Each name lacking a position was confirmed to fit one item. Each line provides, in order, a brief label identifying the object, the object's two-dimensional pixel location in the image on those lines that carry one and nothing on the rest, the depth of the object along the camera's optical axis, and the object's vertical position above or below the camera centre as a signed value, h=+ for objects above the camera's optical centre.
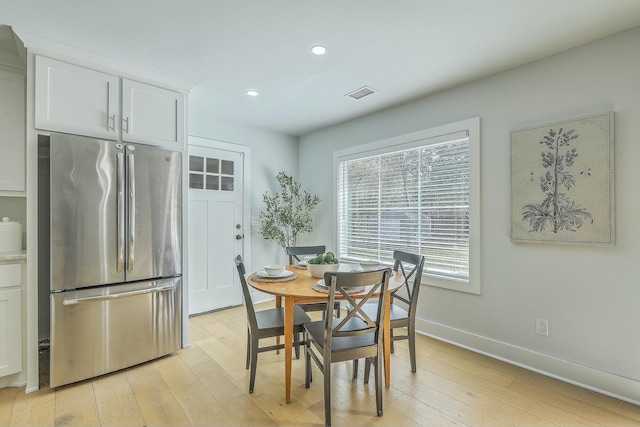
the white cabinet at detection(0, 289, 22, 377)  2.19 -0.84
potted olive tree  4.25 +0.00
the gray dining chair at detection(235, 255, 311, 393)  2.17 -0.81
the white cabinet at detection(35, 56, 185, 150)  2.24 +0.86
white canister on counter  2.34 -0.17
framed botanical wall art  2.15 +0.23
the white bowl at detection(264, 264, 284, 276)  2.35 -0.43
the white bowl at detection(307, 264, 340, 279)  2.29 -0.41
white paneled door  3.80 -0.17
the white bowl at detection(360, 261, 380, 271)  2.42 -0.41
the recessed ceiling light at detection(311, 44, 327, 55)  2.31 +1.23
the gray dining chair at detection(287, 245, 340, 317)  2.77 -0.42
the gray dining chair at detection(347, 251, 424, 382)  2.38 -0.81
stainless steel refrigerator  2.22 -0.30
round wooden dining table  1.95 -0.51
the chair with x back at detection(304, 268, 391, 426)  1.81 -0.76
